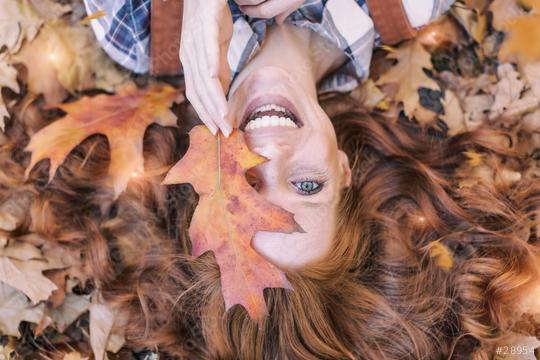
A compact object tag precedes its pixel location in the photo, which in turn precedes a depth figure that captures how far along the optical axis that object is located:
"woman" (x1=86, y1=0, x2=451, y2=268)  1.50
